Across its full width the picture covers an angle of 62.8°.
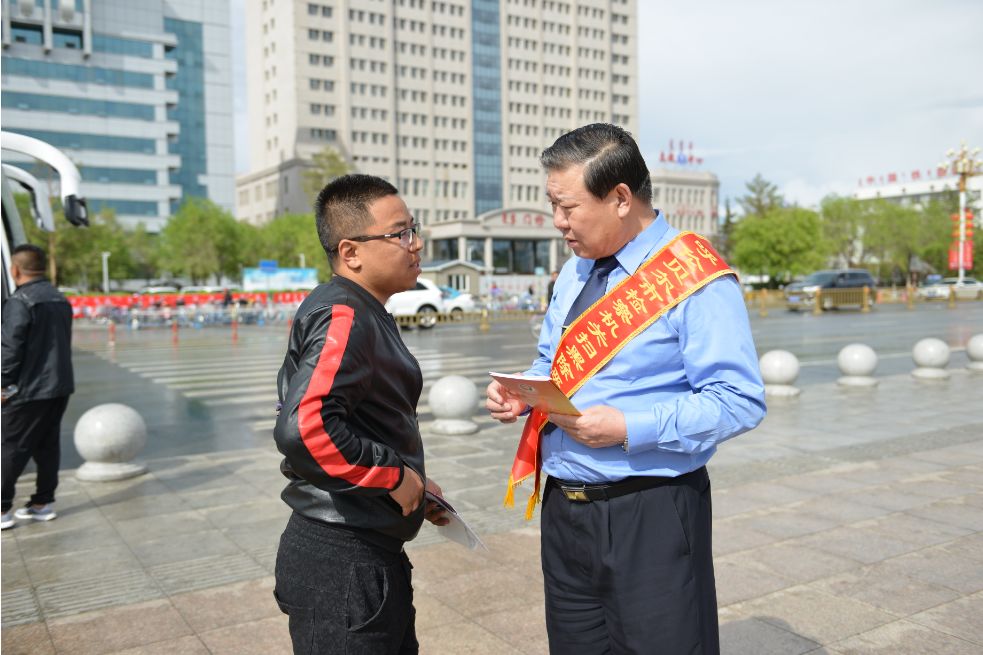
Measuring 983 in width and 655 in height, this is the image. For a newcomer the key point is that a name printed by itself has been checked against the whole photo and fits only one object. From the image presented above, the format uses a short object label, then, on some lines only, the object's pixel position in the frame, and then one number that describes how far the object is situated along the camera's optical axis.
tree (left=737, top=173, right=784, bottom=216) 80.88
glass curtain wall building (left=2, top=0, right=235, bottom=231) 79.06
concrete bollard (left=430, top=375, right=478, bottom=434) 8.80
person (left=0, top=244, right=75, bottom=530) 5.46
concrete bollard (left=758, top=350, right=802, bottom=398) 10.79
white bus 7.36
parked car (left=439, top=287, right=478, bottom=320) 31.11
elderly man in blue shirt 2.05
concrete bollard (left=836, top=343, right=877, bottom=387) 11.79
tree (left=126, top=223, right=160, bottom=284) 65.81
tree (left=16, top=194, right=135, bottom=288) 40.59
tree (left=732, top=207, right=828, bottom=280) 61.44
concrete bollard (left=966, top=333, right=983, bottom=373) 13.08
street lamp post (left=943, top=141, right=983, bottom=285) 48.59
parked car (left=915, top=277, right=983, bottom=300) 49.31
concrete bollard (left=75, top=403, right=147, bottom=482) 6.87
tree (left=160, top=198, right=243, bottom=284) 57.59
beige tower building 91.56
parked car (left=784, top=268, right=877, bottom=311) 36.94
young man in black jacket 2.01
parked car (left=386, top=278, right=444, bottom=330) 27.25
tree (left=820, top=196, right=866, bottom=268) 72.94
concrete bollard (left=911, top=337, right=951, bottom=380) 12.30
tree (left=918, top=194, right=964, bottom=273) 68.86
